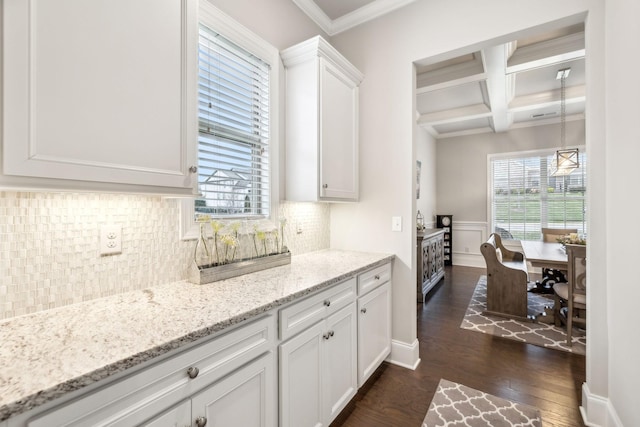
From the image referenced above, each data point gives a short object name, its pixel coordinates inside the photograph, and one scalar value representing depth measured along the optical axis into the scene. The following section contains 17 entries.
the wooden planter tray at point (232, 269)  1.55
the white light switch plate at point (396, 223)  2.47
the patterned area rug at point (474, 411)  1.82
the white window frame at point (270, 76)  1.62
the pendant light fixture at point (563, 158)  4.11
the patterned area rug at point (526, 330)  2.84
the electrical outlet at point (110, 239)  1.30
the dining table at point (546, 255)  3.13
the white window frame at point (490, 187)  6.20
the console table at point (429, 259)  4.00
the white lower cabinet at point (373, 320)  2.01
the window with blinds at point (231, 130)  1.76
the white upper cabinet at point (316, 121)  2.15
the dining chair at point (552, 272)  4.49
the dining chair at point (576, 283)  2.55
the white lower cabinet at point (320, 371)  1.38
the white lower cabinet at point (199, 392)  0.76
